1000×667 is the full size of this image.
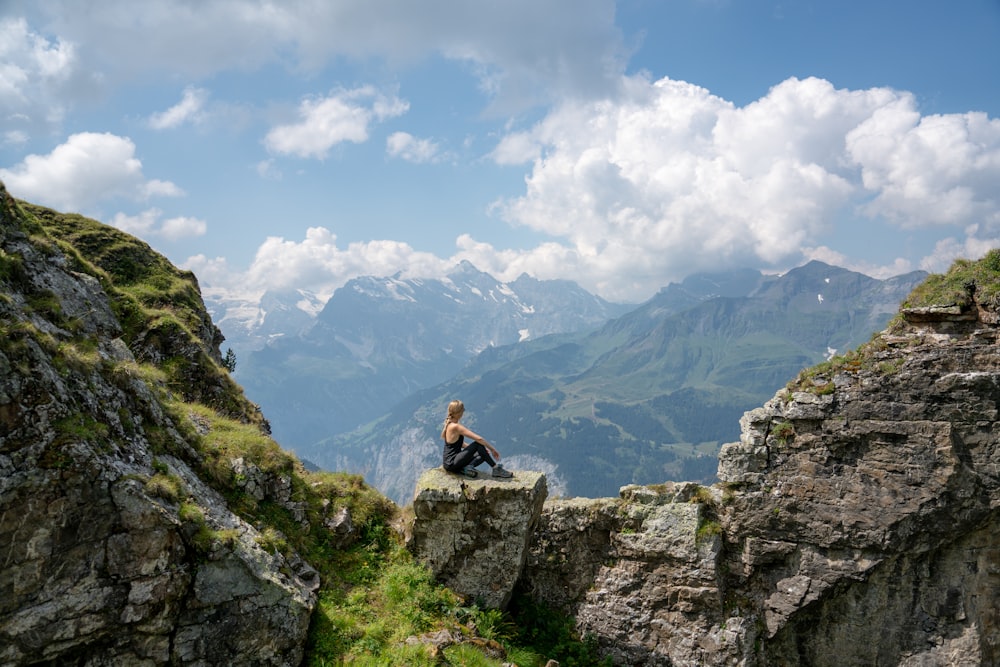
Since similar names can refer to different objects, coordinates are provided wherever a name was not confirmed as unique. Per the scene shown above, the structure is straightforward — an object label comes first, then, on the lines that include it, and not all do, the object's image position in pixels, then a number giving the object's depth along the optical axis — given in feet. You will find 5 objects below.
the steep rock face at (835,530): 50.21
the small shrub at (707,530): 54.44
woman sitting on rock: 54.03
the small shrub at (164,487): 35.88
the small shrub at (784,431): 55.57
